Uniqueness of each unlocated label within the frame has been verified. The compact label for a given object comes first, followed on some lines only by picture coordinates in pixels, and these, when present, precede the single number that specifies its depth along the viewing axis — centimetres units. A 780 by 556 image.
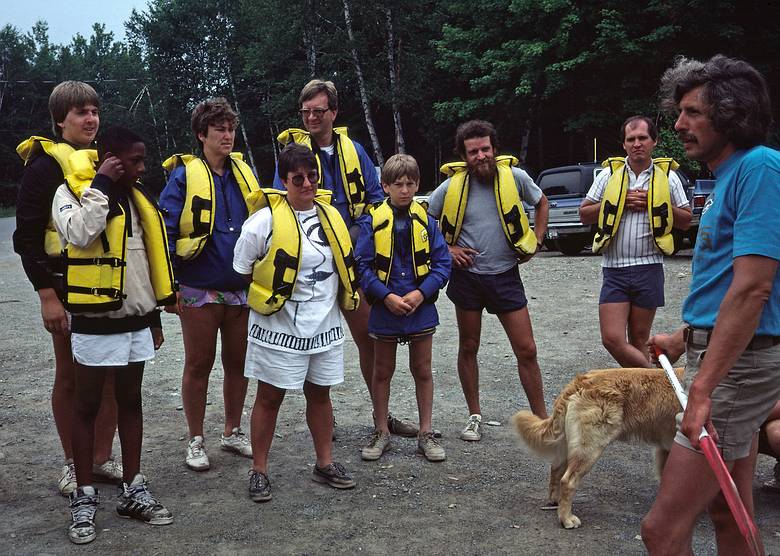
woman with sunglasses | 444
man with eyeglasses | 539
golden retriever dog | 406
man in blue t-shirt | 245
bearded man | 537
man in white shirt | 540
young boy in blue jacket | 513
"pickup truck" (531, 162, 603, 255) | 1756
